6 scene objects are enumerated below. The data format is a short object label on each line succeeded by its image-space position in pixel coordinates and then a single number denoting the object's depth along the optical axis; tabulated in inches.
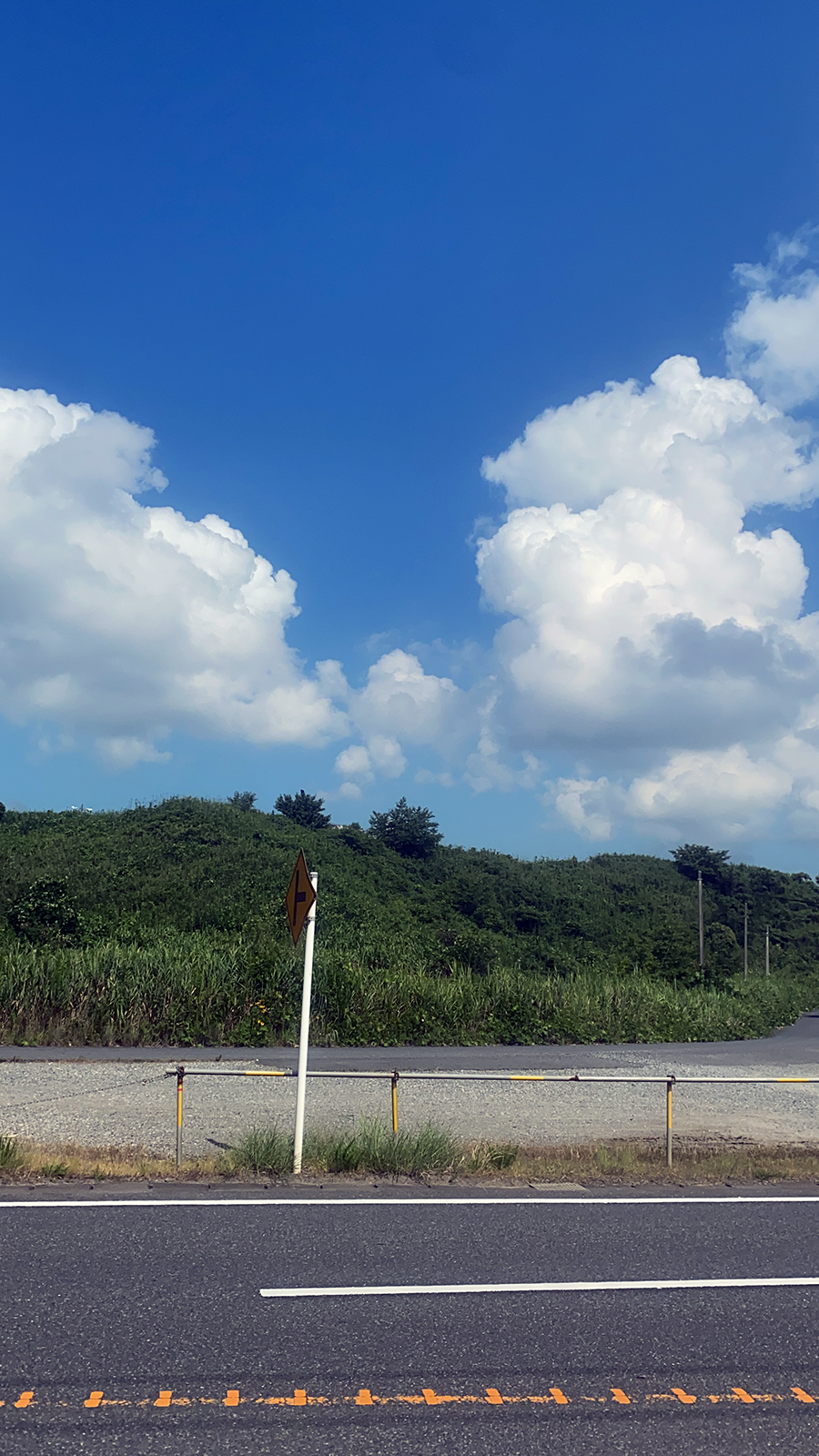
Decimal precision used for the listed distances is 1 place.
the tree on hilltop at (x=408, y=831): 3385.8
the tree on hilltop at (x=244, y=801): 3253.0
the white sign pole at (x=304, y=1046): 363.9
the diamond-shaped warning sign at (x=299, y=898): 370.0
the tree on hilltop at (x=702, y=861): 4092.0
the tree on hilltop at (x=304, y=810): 3464.6
